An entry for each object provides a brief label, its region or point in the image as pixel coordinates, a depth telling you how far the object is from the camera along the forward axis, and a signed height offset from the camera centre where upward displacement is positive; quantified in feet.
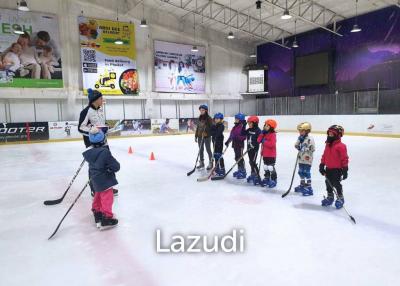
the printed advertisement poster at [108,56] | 52.90 +11.18
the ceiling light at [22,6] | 35.24 +13.41
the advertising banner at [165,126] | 56.87 -1.84
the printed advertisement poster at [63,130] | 47.14 -1.80
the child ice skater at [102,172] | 9.43 -1.73
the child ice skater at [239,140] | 16.30 -1.39
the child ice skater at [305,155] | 12.73 -1.79
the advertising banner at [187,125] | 59.94 -1.83
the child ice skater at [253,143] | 15.14 -1.46
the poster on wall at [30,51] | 46.06 +10.89
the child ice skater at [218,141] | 17.30 -1.51
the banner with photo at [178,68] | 60.44 +10.03
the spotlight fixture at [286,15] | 37.35 +12.30
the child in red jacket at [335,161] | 10.71 -1.77
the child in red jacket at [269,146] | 14.14 -1.52
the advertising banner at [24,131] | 43.91 -1.80
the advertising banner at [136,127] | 54.08 -1.82
